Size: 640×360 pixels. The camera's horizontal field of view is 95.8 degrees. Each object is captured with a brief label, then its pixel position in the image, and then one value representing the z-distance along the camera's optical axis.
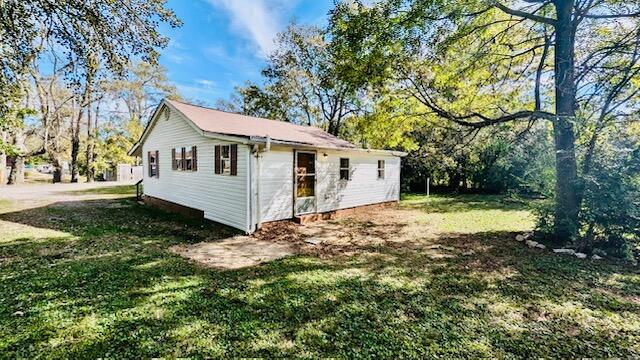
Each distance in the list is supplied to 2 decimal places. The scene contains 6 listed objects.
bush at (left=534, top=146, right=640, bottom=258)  5.96
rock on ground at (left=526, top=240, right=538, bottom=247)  7.00
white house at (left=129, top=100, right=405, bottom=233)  8.20
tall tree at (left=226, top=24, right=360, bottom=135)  19.81
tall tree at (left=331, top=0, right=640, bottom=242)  6.96
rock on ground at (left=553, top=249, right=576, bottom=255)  6.41
